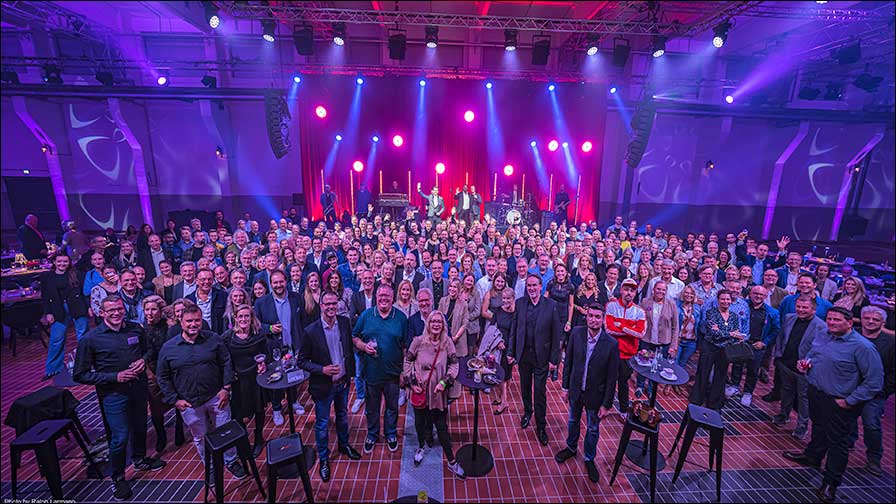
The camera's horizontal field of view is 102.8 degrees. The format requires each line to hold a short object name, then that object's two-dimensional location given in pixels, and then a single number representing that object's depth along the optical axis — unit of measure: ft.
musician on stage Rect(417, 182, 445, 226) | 43.78
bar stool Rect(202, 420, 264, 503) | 10.63
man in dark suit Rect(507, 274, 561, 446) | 14.38
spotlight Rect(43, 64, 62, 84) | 38.65
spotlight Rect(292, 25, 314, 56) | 35.07
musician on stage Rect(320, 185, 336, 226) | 44.21
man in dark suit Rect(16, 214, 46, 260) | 31.40
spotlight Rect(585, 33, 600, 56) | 33.84
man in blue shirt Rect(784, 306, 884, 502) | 11.69
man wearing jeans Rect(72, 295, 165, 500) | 11.48
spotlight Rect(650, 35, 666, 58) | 32.40
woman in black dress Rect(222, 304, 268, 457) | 13.01
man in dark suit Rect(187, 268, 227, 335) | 15.69
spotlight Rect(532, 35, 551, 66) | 36.76
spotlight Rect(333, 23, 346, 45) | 33.30
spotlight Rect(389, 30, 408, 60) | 36.27
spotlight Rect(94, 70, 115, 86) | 38.91
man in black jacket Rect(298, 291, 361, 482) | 12.54
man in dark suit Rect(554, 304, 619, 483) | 12.41
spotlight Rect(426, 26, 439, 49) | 32.75
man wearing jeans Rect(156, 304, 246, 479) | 11.31
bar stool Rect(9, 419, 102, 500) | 11.07
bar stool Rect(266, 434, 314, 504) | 10.50
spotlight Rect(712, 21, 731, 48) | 30.30
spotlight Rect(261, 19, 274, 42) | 32.81
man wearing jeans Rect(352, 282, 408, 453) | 13.19
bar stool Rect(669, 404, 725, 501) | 12.00
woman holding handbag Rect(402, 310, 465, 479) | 12.46
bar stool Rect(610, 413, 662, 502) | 11.75
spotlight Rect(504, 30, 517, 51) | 35.82
